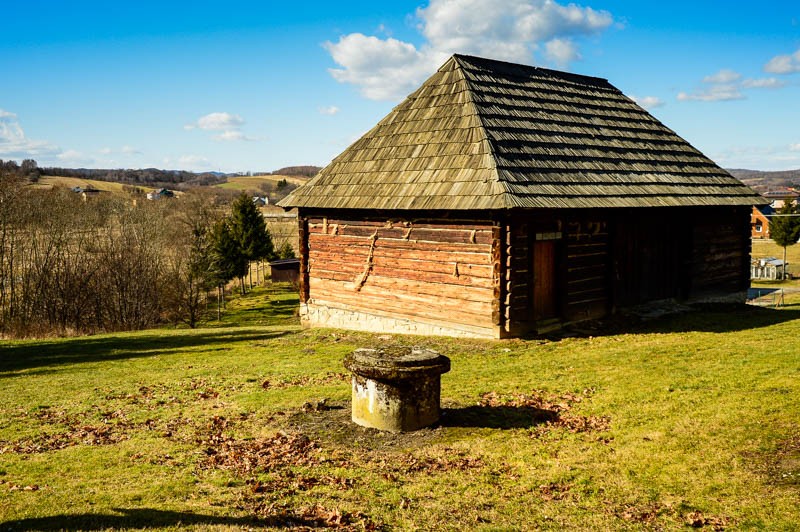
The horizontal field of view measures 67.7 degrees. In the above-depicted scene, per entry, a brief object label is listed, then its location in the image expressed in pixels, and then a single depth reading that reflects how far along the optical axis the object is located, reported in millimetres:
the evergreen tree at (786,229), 52581
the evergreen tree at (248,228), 49094
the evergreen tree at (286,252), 58812
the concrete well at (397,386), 7484
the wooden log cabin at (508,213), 13328
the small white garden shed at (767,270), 44656
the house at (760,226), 81750
